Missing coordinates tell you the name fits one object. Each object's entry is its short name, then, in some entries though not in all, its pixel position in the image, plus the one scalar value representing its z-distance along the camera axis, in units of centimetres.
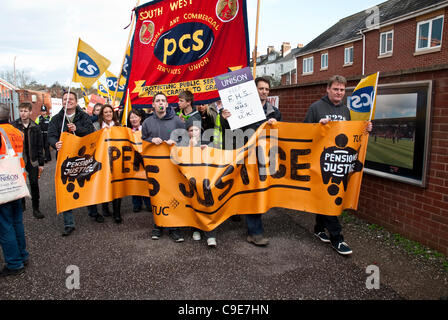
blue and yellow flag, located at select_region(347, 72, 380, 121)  385
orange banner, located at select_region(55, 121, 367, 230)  398
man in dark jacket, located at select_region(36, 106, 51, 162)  1177
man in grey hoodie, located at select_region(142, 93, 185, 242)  450
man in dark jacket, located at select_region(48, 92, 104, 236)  470
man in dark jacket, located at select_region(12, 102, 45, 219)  530
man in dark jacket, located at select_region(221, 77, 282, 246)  419
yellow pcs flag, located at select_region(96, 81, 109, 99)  1412
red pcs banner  526
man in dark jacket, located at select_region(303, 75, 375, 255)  391
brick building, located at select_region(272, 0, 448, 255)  364
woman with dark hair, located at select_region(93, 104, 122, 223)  555
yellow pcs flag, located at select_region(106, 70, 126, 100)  1170
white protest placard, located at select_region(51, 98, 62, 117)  1662
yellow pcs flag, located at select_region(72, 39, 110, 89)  523
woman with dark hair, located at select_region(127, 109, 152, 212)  579
